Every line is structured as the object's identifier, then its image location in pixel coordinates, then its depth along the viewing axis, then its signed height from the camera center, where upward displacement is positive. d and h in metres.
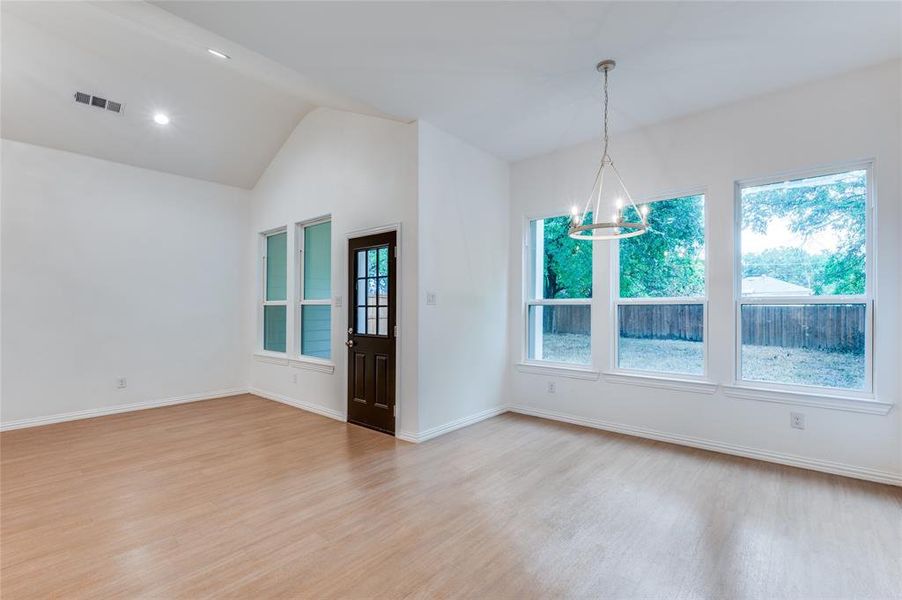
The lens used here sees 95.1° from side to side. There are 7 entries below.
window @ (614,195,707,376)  3.95 +0.12
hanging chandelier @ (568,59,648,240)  2.83 +0.80
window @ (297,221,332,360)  5.30 +0.19
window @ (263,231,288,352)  6.05 +0.20
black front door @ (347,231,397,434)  4.27 -0.30
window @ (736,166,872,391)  3.25 +0.19
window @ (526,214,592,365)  4.65 +0.12
